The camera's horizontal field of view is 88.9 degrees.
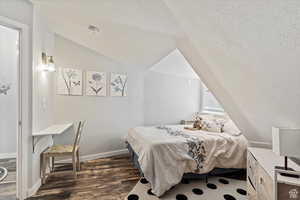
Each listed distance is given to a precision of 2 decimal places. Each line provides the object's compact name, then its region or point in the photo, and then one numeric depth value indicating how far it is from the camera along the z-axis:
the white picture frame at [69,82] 3.01
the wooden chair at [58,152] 2.31
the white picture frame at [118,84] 3.48
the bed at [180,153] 2.10
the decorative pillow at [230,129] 2.76
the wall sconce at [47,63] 2.37
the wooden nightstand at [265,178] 1.14
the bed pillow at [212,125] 3.00
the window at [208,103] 4.28
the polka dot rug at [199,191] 2.07
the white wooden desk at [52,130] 2.08
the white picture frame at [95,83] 3.24
